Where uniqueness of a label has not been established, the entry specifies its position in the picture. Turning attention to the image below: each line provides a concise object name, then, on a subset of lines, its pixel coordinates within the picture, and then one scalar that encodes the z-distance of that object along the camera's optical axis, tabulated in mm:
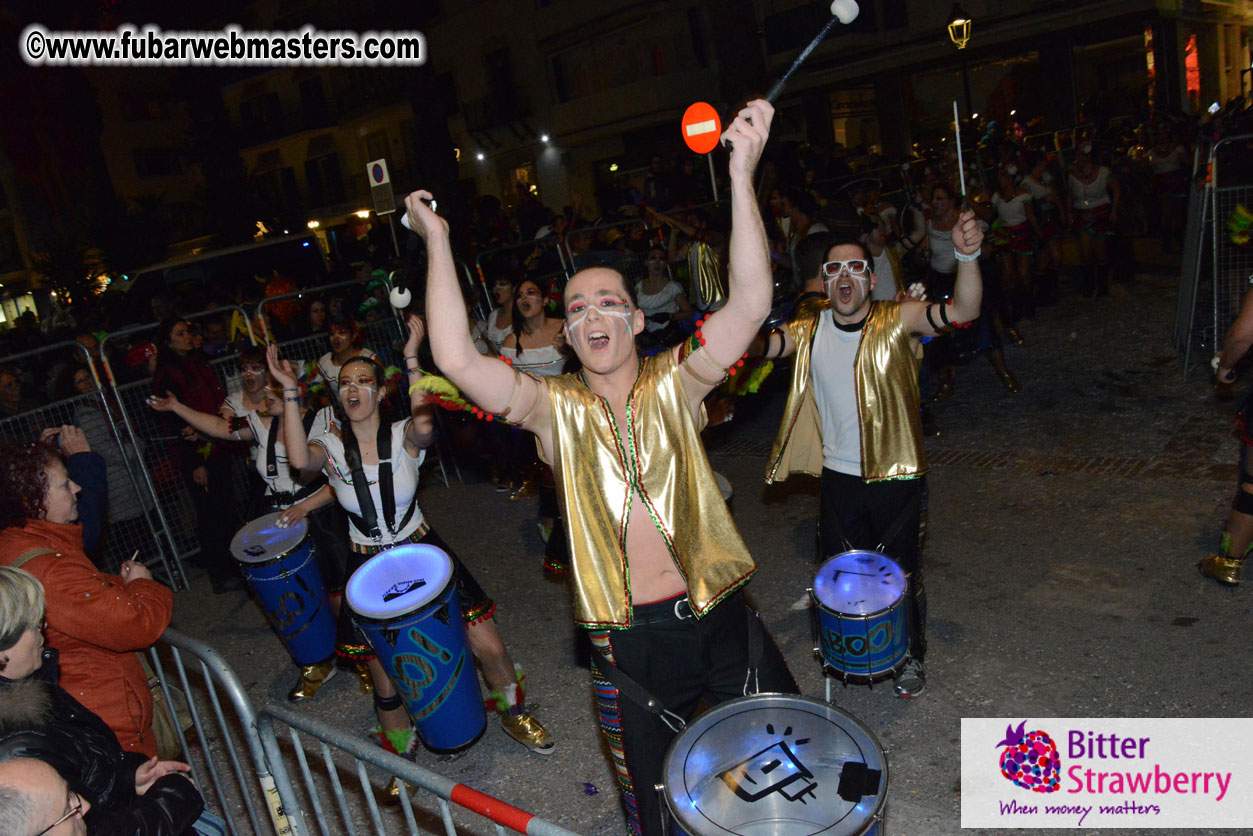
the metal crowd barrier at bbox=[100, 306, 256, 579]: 7164
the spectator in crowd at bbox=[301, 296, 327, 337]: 8352
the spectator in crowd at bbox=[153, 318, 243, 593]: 7000
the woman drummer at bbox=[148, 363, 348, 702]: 4836
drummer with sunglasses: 3938
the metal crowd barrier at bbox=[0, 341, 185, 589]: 6621
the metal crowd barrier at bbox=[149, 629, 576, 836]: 2299
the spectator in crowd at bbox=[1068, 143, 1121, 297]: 10531
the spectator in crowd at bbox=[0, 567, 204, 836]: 2225
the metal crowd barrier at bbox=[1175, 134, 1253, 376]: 7496
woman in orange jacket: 3037
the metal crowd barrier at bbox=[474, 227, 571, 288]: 10680
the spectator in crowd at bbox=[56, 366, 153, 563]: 6820
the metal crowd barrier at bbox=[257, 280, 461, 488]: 7797
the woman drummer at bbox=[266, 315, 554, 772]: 4227
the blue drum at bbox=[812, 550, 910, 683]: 3527
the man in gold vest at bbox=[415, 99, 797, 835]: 2729
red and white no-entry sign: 8273
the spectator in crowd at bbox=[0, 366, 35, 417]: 7020
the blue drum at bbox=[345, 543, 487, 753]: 3756
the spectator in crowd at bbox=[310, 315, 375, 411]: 6953
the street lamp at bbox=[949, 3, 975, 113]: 10820
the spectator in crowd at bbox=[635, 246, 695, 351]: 8434
